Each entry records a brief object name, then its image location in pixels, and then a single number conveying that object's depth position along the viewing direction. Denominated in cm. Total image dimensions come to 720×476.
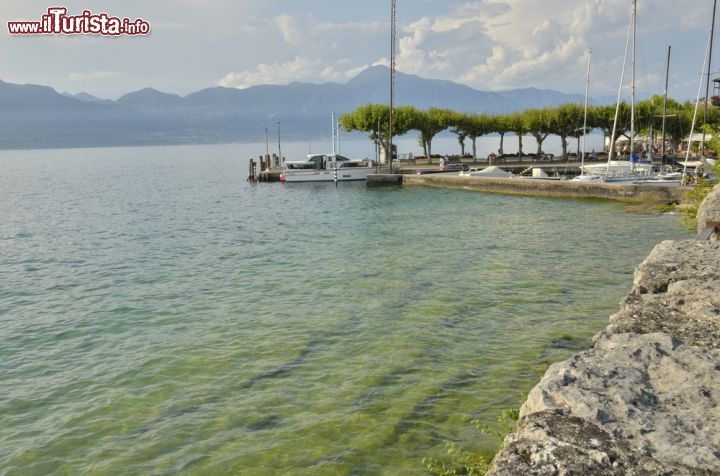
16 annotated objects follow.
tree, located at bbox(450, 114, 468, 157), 8288
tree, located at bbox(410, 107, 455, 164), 8156
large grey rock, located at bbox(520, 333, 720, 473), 382
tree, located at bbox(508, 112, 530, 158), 8175
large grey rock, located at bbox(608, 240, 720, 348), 603
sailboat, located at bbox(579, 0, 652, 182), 4816
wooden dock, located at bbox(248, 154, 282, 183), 7538
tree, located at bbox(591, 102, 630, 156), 7719
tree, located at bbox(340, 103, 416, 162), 8012
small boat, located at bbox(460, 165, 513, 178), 5654
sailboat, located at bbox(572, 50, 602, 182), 4816
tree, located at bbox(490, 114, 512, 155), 8306
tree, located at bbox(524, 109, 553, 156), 7984
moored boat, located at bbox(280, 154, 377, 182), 6875
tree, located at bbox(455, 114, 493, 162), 8406
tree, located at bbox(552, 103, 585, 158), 7844
